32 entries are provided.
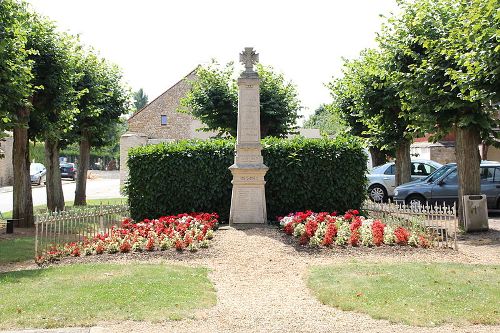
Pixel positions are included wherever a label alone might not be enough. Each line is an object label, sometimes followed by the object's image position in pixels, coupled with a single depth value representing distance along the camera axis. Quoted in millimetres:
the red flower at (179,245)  9688
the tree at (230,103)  22953
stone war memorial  12234
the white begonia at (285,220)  11636
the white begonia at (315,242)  9945
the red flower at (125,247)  9734
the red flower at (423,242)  10023
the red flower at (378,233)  9906
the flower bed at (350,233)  9962
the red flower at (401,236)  10016
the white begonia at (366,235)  9938
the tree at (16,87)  11414
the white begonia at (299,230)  10554
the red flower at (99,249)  9727
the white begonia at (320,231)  10211
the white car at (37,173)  40344
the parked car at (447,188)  16281
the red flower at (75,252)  9609
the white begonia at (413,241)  10000
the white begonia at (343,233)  9971
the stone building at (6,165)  37750
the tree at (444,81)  10895
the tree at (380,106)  15513
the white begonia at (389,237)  10000
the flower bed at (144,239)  9727
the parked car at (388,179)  21891
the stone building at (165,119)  40469
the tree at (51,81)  14547
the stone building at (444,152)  32906
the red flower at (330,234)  9870
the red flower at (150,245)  9727
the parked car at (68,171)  49969
